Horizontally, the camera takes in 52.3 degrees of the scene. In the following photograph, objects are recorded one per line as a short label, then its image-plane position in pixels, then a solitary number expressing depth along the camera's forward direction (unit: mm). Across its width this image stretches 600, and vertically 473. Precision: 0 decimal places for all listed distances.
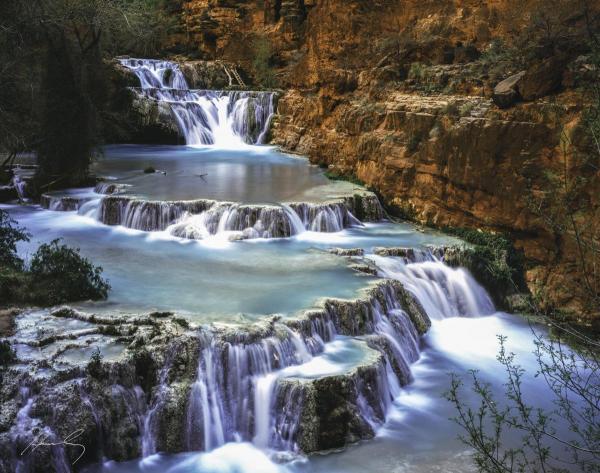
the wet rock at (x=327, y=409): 8203
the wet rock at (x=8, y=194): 17844
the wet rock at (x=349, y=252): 13117
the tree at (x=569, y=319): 4867
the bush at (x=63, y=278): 9906
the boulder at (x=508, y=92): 14164
